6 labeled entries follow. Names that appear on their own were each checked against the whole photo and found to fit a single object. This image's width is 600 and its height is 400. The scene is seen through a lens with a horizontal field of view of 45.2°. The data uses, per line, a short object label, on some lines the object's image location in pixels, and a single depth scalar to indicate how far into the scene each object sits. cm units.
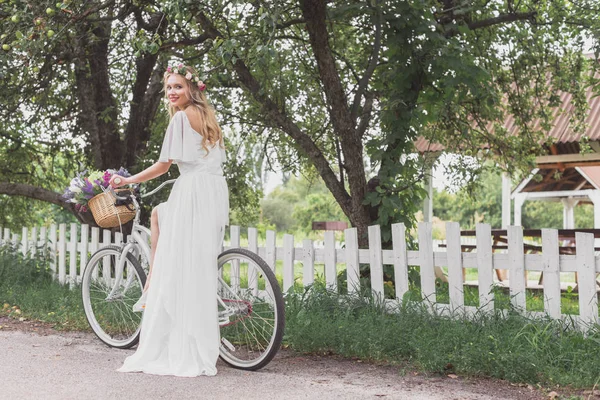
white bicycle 494
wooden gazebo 1319
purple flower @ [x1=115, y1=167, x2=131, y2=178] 559
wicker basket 547
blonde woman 490
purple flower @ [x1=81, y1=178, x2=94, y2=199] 560
